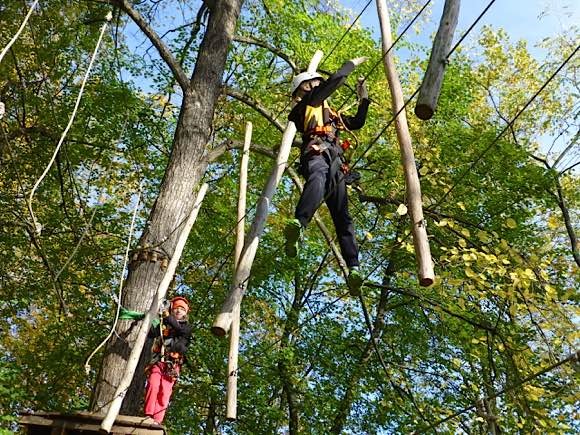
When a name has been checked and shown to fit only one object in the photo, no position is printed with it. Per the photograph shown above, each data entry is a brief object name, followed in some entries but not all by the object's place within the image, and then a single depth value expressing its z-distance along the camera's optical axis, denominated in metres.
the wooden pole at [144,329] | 4.36
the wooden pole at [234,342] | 4.87
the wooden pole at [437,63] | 3.35
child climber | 5.36
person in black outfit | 4.51
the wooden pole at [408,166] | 3.66
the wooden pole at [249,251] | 4.05
